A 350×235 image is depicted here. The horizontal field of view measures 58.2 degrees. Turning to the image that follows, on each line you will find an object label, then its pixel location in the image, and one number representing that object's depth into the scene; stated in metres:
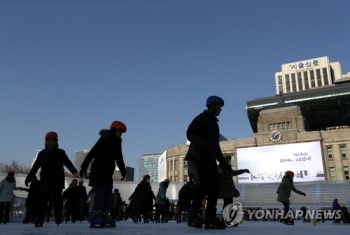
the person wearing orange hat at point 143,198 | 10.01
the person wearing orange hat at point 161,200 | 10.84
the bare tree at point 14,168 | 63.16
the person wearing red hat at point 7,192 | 8.58
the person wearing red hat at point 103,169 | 4.80
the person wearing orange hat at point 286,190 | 7.47
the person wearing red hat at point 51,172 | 5.41
